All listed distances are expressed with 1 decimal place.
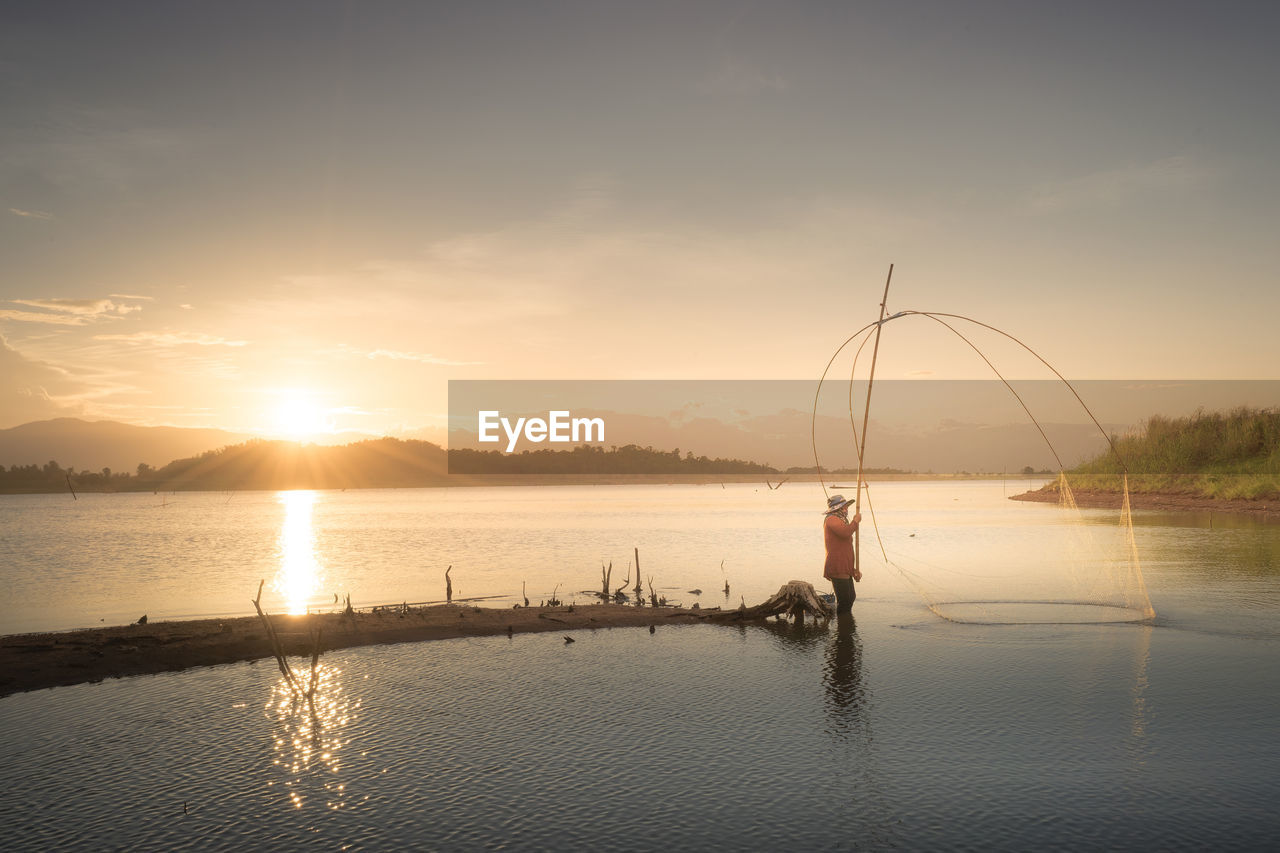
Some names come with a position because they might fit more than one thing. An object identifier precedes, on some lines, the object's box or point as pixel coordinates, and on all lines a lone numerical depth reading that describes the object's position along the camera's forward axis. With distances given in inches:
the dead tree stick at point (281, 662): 634.8
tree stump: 920.9
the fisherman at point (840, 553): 888.3
